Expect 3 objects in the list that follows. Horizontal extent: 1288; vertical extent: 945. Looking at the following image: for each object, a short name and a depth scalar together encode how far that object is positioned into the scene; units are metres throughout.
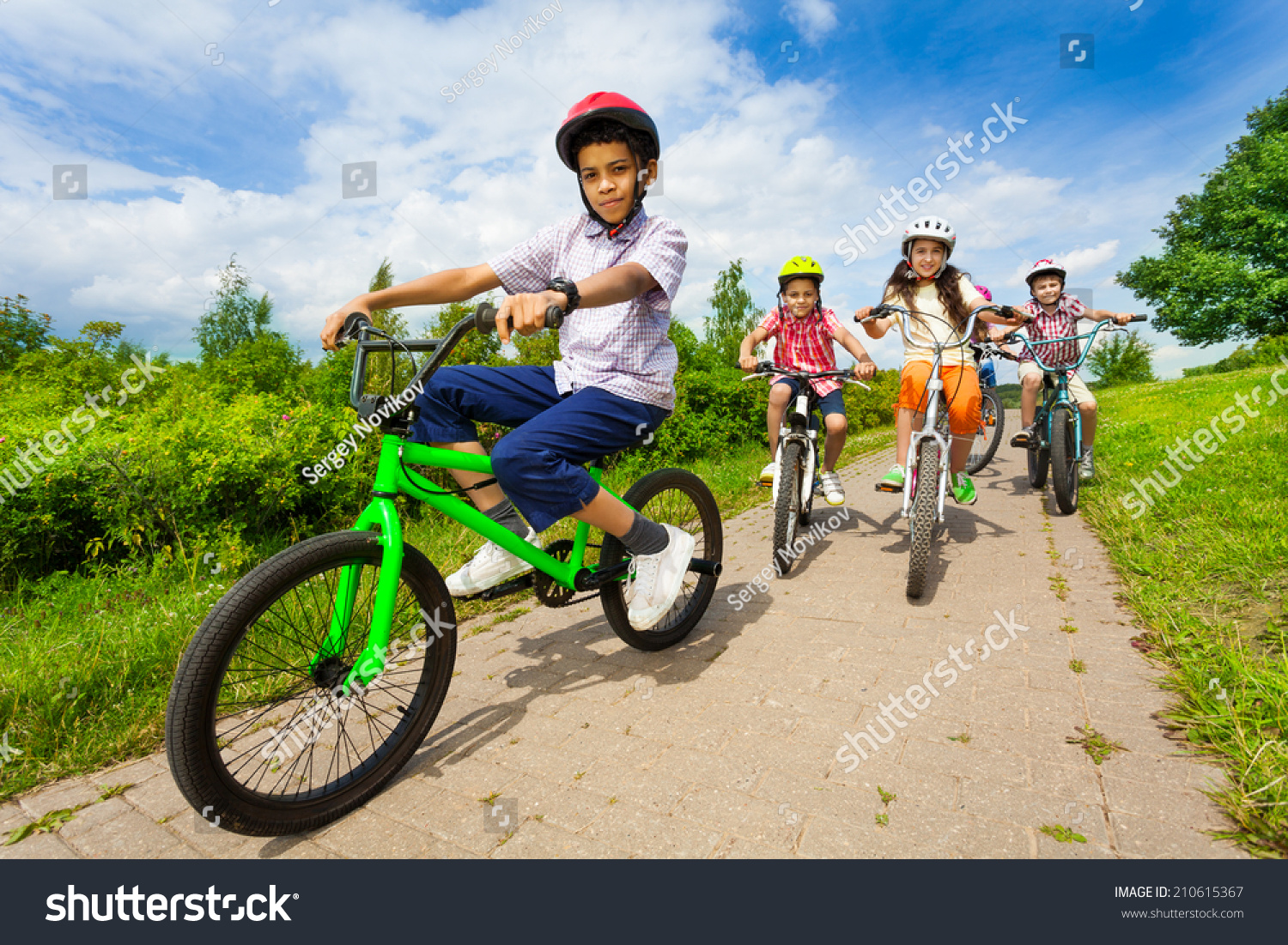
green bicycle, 1.64
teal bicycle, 5.30
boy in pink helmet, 5.64
